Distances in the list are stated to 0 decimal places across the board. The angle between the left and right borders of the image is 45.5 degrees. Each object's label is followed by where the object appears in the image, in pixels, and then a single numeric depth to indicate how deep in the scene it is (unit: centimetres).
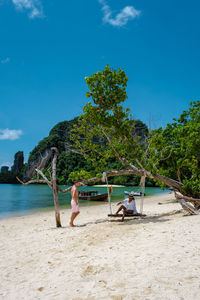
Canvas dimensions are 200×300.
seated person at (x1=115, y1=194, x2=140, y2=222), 989
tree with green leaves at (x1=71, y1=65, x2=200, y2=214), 978
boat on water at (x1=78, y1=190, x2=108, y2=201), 2866
